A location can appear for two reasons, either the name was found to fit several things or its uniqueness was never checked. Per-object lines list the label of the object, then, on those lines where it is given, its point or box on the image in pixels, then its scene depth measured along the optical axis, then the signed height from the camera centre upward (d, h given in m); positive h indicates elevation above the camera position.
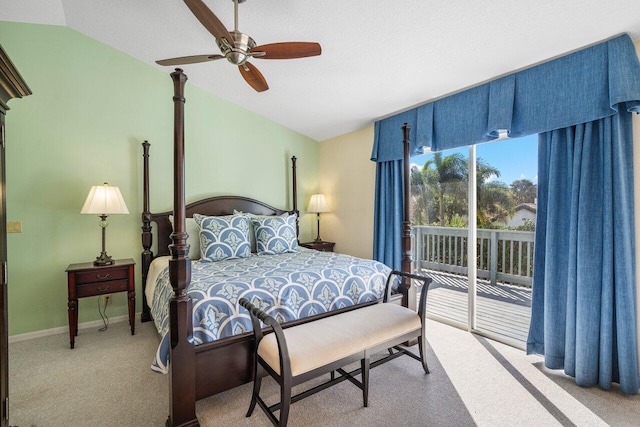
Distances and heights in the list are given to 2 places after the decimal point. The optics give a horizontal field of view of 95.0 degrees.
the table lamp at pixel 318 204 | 4.54 +0.09
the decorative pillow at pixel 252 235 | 3.63 -0.32
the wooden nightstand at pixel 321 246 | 4.39 -0.54
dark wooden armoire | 1.22 -0.14
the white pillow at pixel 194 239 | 3.25 -0.33
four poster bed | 1.66 -0.58
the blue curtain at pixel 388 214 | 3.67 -0.05
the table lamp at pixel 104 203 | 2.85 +0.06
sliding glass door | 2.86 -0.25
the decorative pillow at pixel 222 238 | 3.06 -0.31
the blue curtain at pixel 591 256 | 2.02 -0.33
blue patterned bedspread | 1.83 -0.59
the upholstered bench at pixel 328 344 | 1.59 -0.83
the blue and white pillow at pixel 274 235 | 3.44 -0.30
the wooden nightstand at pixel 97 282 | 2.74 -0.72
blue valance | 2.00 +0.93
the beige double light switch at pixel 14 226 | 2.84 -0.18
